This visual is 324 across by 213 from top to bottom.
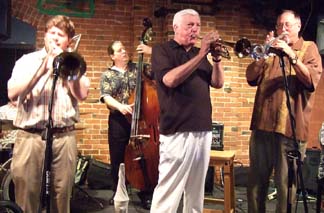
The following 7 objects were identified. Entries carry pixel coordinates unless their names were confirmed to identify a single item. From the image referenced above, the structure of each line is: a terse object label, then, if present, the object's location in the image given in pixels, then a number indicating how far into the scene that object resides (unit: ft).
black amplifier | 16.22
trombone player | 7.83
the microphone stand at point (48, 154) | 7.42
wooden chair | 12.00
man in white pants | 8.93
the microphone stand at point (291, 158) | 8.99
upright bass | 12.23
